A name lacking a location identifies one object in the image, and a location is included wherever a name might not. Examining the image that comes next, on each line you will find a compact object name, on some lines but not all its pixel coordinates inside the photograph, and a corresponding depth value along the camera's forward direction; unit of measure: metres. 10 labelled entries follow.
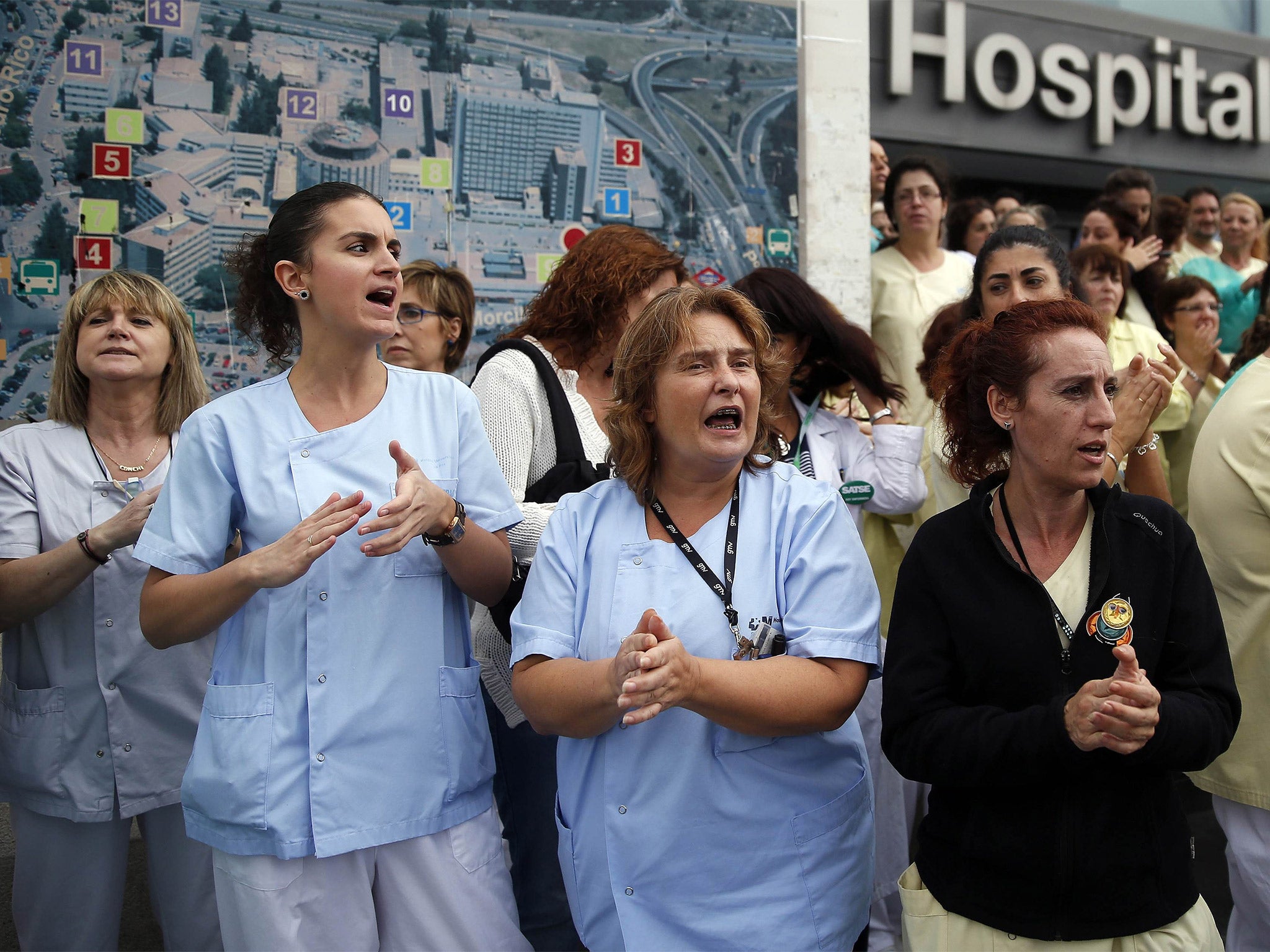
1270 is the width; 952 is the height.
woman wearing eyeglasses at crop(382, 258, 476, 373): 4.36
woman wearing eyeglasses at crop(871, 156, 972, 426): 5.10
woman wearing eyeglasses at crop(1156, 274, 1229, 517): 4.53
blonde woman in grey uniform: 2.83
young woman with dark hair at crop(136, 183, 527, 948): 2.22
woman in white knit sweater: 2.88
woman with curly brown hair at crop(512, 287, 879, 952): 2.10
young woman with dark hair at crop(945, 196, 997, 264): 6.23
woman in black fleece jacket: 1.99
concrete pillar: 5.77
